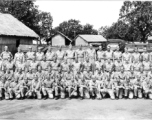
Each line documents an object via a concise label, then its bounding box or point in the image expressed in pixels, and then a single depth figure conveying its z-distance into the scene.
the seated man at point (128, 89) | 9.67
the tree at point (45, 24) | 45.83
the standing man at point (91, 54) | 13.05
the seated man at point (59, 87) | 9.78
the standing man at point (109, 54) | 12.20
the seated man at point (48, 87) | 9.75
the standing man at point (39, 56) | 12.06
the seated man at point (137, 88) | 9.69
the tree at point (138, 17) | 39.09
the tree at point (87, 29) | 73.44
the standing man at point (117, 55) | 12.18
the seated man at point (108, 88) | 9.63
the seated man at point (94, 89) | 9.74
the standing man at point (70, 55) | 12.61
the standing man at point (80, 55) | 12.88
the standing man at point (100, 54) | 12.29
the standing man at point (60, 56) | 12.41
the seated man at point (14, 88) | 9.69
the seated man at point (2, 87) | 9.81
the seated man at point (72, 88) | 9.70
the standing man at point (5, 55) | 12.38
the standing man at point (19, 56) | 12.12
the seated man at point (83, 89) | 9.71
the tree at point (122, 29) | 41.24
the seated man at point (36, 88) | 9.69
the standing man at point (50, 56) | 12.05
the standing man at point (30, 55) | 12.31
